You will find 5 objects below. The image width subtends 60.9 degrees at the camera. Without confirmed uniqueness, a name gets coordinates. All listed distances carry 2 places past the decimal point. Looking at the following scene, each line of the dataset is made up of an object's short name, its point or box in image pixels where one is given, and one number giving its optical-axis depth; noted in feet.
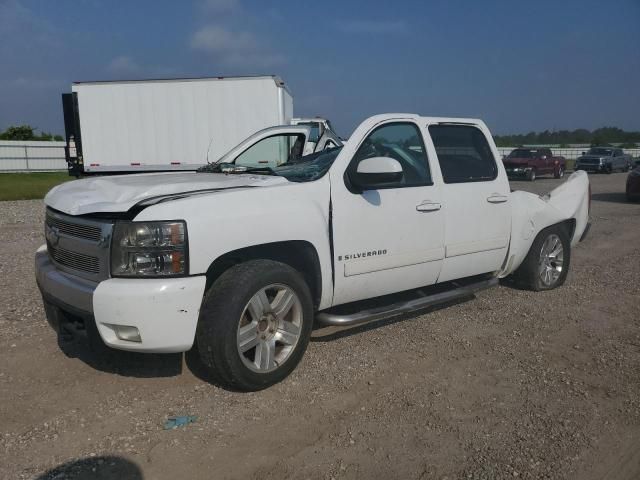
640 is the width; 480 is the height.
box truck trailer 55.06
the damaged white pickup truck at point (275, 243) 10.30
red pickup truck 85.30
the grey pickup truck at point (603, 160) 106.73
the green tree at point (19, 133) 130.31
